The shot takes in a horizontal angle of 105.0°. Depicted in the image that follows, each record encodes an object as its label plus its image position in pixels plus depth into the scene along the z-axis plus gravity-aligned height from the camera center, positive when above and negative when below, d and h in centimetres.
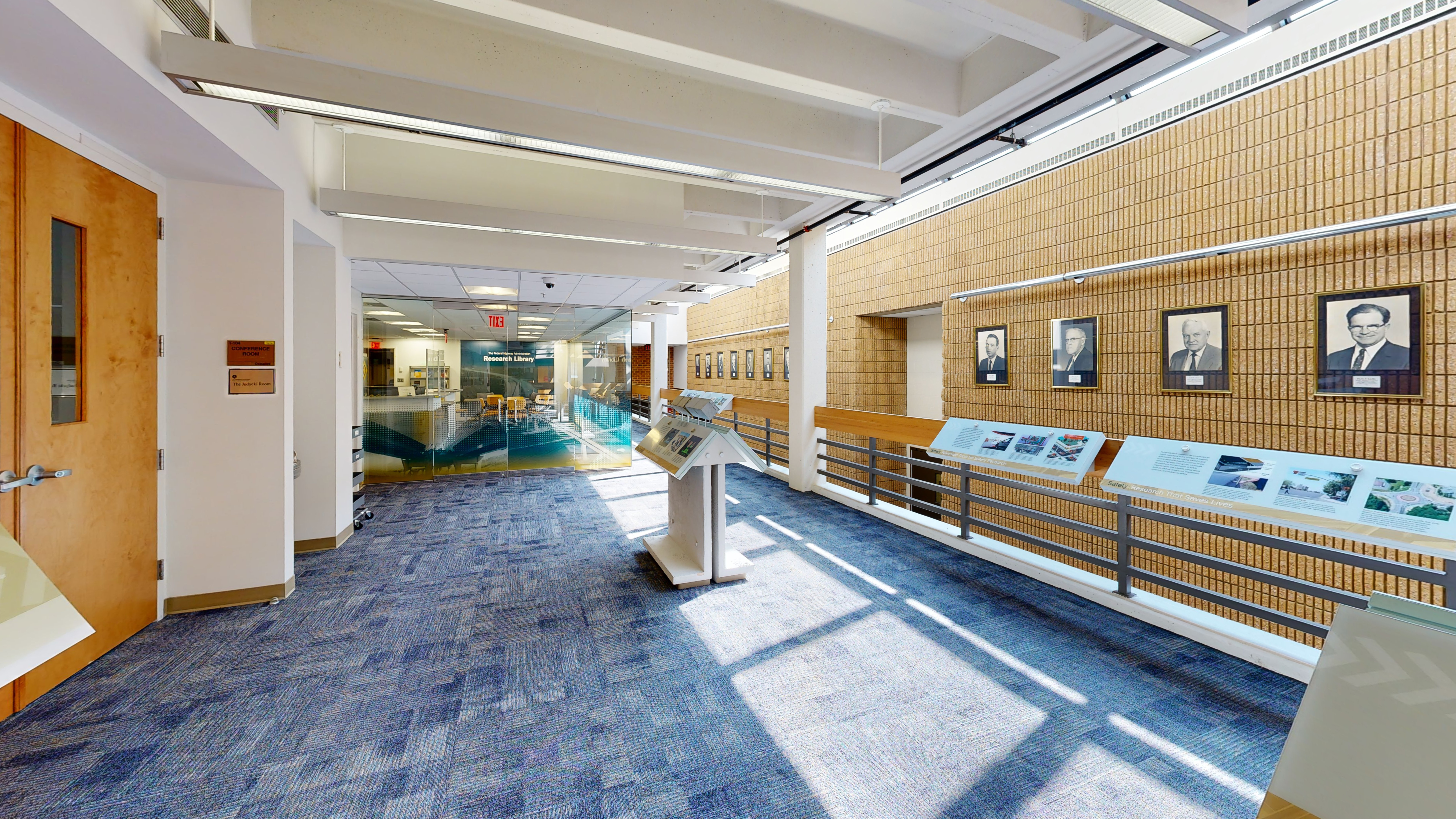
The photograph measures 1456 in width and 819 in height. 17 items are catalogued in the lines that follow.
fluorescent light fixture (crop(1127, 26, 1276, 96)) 264 +183
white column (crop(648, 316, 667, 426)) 1366 +98
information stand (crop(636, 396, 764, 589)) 395 -73
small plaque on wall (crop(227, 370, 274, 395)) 356 +13
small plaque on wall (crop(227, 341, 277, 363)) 355 +31
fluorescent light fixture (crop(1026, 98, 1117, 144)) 352 +190
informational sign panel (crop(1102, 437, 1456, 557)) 218 -38
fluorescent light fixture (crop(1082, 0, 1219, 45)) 229 +166
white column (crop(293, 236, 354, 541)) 468 +13
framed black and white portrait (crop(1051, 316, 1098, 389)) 578 +56
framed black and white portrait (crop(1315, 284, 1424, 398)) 363 +44
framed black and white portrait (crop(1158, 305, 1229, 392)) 470 +51
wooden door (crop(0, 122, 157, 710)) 251 +8
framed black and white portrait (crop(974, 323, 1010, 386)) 685 +61
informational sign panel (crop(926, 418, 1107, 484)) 359 -30
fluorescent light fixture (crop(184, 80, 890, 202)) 257 +152
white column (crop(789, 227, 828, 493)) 692 +74
